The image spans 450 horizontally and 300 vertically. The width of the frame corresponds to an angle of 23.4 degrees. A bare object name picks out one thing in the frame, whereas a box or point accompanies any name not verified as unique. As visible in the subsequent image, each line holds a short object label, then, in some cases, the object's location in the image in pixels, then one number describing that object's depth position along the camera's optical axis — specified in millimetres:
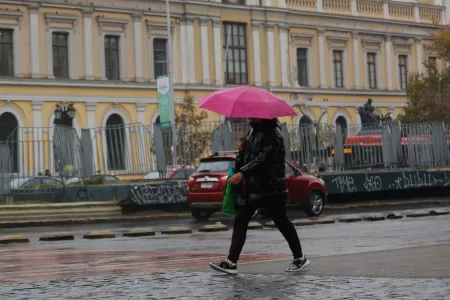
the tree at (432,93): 61656
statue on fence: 55906
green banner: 53531
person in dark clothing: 11781
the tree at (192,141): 33188
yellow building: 56562
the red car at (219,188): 27516
